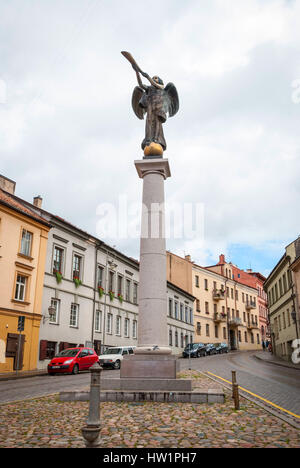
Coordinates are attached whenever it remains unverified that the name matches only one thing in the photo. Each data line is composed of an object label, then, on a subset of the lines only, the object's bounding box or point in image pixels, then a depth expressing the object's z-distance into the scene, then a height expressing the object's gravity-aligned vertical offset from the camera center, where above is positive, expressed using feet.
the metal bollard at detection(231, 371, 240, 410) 26.63 -3.23
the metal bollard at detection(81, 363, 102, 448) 14.84 -2.65
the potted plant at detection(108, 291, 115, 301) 110.42 +14.03
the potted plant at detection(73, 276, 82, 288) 94.39 +15.02
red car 67.62 -2.53
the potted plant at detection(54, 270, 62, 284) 87.84 +15.07
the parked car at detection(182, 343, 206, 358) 127.85 -0.93
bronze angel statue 43.52 +26.79
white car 82.28 -2.35
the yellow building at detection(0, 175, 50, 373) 71.87 +12.40
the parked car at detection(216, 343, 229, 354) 159.74 -0.27
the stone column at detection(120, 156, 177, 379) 34.30 +5.48
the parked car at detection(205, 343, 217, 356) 143.60 -0.65
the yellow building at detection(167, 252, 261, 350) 185.06 +21.07
